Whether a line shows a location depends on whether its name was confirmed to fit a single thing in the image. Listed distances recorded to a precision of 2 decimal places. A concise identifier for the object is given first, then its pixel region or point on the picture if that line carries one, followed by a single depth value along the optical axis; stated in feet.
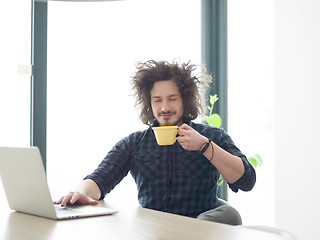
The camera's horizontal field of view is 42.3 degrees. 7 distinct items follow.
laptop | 3.80
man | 5.83
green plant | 9.77
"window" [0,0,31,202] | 9.63
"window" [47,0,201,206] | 10.71
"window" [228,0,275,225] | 10.70
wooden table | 3.18
